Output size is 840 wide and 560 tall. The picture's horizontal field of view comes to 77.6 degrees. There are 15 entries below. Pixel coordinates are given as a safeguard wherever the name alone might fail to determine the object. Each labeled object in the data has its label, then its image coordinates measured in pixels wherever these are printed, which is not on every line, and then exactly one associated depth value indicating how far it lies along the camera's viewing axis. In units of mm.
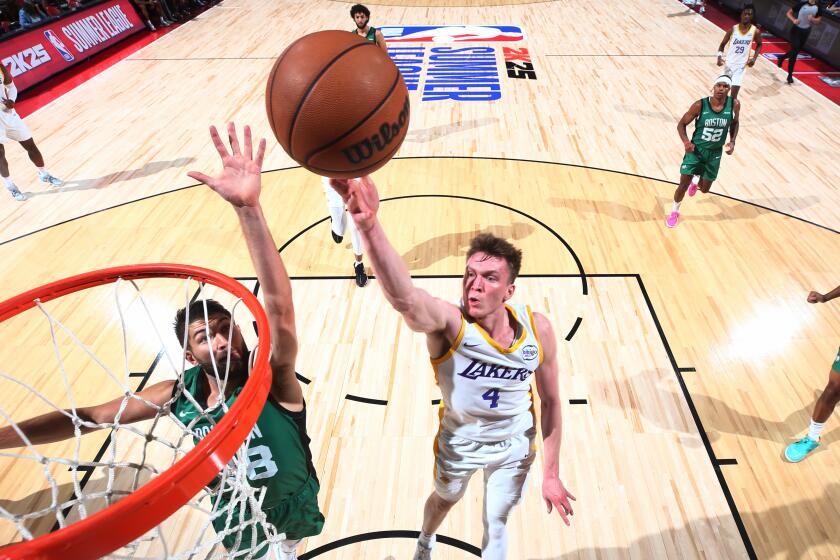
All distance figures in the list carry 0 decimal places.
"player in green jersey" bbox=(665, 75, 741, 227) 4852
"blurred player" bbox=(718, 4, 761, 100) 7129
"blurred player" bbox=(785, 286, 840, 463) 3061
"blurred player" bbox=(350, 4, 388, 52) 5285
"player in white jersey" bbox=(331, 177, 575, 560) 2070
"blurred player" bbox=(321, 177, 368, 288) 4242
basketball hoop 1108
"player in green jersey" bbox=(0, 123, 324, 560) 1716
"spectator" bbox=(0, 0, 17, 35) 9727
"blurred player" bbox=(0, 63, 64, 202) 5727
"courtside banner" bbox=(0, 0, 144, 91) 8648
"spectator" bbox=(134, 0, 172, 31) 11883
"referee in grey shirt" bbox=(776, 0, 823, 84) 8391
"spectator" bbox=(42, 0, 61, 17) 10305
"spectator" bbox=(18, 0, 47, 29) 9367
